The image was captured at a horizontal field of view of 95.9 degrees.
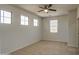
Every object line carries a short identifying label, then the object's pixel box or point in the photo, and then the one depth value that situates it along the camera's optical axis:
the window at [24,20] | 2.61
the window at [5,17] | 2.28
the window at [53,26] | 2.77
